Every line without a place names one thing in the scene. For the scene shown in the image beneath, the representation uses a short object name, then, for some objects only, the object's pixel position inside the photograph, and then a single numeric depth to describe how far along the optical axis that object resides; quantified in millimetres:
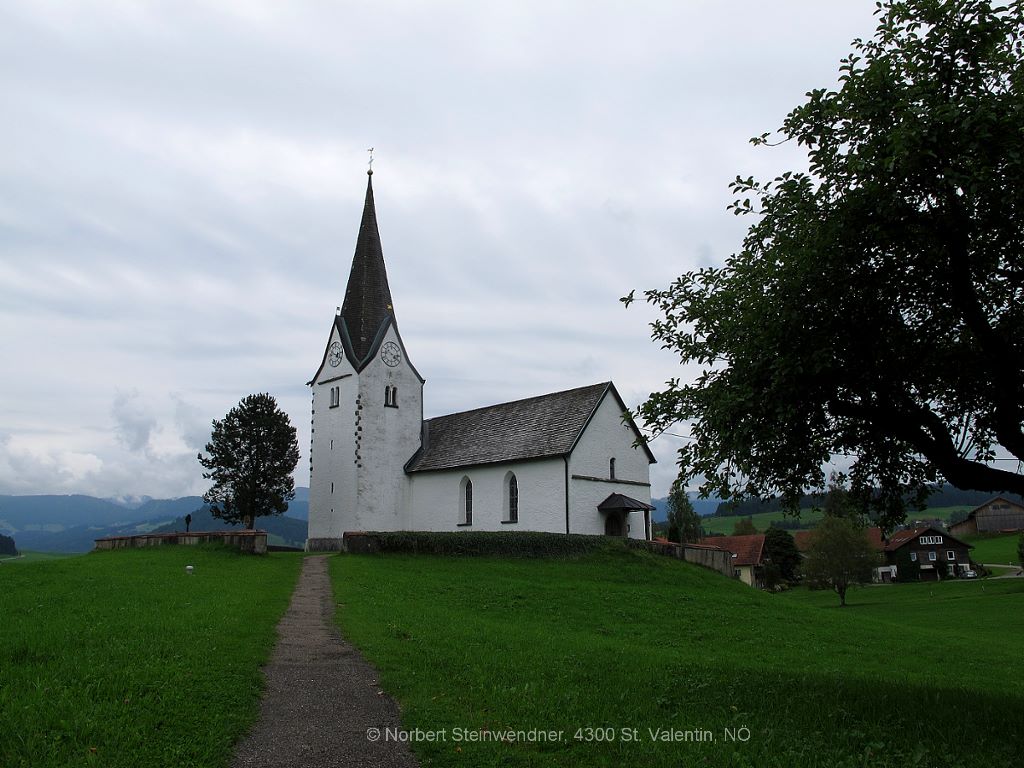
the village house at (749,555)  75062
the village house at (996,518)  111938
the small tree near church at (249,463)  50250
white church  36219
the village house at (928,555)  85500
